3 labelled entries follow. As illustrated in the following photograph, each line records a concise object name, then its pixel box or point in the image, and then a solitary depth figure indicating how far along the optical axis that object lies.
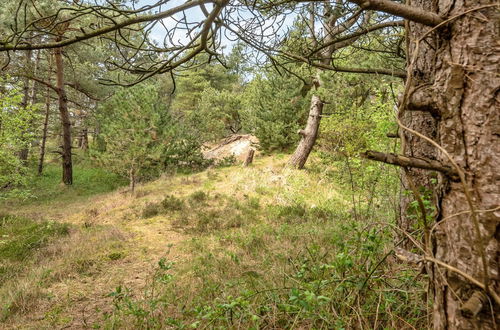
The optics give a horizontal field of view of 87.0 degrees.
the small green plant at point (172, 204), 7.72
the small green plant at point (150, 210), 7.35
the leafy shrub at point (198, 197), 8.16
